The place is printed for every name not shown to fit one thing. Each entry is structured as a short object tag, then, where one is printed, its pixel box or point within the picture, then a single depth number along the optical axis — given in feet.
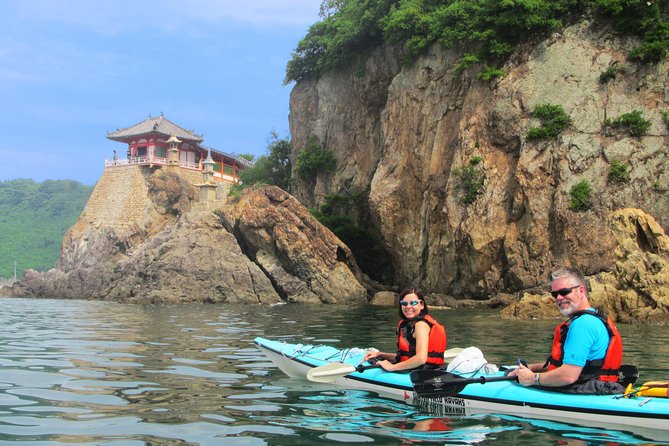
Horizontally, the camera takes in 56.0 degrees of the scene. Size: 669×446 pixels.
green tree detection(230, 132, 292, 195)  166.91
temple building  175.32
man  19.72
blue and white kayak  19.51
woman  25.03
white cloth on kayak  24.13
